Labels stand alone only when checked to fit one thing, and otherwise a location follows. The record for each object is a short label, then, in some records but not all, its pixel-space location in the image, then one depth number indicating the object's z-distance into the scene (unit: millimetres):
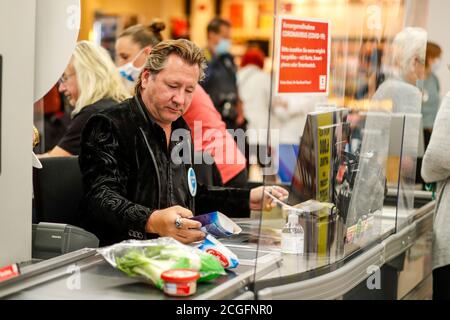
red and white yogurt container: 2154
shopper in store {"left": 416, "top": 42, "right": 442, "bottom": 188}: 6645
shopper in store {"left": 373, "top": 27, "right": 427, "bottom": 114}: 3414
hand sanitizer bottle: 2764
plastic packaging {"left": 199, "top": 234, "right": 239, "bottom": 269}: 2498
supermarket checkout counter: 2256
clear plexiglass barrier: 2680
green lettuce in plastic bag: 2238
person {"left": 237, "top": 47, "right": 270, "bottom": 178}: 8875
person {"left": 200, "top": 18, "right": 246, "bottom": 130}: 8164
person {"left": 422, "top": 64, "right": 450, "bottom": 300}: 3372
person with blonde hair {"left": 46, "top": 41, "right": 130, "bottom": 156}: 4289
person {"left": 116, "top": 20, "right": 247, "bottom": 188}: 4410
